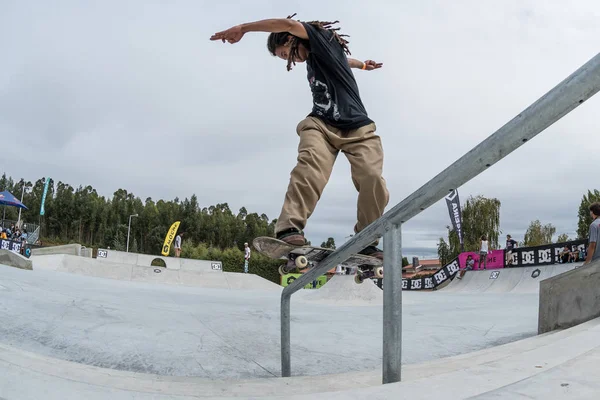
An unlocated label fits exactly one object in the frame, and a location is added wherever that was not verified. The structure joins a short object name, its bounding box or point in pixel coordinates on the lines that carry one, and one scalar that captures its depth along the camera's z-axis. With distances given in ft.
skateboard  7.61
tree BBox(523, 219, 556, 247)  112.57
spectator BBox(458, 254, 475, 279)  59.18
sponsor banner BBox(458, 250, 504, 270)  55.36
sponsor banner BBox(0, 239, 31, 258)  59.82
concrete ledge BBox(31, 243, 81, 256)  68.33
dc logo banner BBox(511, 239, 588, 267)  44.46
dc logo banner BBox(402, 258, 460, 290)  62.59
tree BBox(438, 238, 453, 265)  124.16
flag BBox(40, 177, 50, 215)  99.00
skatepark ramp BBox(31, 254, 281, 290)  49.57
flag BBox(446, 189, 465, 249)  70.23
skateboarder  7.98
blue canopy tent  82.02
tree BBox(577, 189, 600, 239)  102.17
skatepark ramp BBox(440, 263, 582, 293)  44.01
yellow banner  105.13
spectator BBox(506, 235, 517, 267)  53.01
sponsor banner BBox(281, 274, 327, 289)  71.47
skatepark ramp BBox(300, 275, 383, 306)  28.88
